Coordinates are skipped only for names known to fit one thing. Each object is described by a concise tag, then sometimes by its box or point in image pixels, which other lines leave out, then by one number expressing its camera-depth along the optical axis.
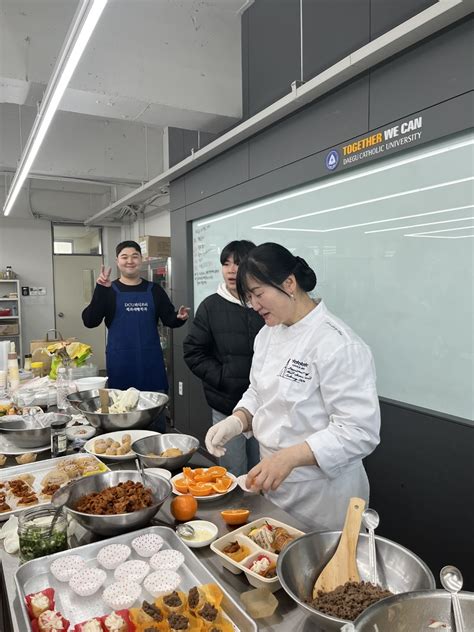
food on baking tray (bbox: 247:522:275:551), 1.22
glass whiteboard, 2.16
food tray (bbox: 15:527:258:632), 0.97
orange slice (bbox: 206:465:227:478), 1.64
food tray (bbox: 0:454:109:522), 1.70
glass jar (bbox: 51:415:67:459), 1.92
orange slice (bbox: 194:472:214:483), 1.61
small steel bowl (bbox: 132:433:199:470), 1.73
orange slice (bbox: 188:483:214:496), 1.52
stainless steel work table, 0.98
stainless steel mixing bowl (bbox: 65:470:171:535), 1.25
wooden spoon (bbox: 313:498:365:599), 1.07
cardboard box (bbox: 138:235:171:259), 6.17
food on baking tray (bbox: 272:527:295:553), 1.20
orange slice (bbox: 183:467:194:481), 1.63
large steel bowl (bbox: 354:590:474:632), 0.82
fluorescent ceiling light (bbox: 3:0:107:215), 1.96
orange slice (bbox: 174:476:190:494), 1.55
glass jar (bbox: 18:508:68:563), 1.19
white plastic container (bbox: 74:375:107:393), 2.98
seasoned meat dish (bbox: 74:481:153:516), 1.30
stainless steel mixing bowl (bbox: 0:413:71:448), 1.97
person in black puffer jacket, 2.81
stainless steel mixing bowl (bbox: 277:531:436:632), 1.03
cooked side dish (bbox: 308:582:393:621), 0.94
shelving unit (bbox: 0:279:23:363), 7.97
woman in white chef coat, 1.47
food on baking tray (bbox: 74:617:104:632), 0.94
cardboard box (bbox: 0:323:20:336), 7.94
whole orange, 1.39
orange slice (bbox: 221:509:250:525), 1.37
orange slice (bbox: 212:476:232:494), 1.55
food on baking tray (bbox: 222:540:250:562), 1.17
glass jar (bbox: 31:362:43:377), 3.59
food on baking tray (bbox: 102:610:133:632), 0.94
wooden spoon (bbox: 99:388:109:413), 2.23
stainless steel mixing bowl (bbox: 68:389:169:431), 2.14
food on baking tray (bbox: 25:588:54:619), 0.98
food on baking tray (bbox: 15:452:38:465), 1.86
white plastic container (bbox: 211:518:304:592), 1.06
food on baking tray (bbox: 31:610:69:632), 0.94
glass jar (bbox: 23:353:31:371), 3.79
